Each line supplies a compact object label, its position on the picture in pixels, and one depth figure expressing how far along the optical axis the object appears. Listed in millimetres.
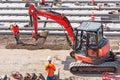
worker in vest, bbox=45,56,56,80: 13852
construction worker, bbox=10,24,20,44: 19866
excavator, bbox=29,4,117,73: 15453
